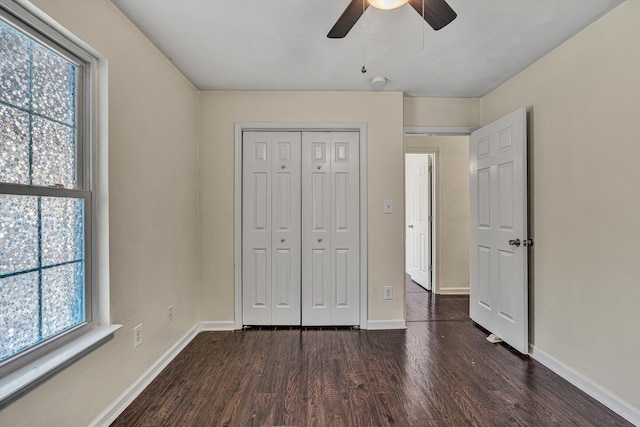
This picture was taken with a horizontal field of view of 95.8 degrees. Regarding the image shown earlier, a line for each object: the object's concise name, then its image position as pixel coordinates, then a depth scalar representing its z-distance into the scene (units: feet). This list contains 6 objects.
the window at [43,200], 3.76
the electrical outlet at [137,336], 5.93
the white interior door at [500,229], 7.52
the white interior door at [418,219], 13.85
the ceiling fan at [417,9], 4.11
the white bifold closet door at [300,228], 9.34
